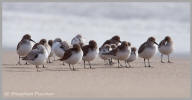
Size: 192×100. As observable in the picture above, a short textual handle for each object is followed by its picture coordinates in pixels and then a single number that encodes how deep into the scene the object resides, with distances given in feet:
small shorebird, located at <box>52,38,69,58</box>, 65.21
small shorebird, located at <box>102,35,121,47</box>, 68.80
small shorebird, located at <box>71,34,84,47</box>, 71.92
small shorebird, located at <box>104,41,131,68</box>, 61.52
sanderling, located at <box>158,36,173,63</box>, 68.95
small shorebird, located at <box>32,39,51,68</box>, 63.83
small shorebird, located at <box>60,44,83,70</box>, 57.82
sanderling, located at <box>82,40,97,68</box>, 60.59
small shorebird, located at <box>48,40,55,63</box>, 66.41
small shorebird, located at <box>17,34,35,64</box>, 64.23
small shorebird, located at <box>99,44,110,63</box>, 64.18
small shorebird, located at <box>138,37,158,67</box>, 63.77
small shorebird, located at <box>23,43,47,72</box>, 57.47
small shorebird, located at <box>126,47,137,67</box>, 63.31
